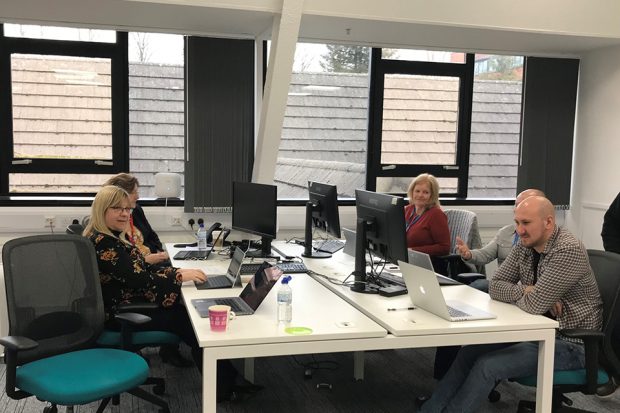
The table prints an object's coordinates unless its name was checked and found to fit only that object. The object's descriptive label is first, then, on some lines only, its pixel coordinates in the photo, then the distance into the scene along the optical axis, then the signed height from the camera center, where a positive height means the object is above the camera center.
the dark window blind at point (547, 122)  5.79 +0.26
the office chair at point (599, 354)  2.71 -0.89
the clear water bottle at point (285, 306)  2.60 -0.68
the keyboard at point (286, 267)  3.65 -0.74
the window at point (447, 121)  5.70 +0.23
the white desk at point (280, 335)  2.33 -0.74
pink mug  2.42 -0.68
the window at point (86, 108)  4.96 +0.23
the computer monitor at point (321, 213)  4.04 -0.46
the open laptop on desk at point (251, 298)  2.71 -0.70
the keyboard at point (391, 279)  3.34 -0.73
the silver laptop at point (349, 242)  3.97 -0.63
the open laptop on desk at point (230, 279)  3.21 -0.73
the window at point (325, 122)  5.53 +0.19
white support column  4.31 +0.39
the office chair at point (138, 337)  3.08 -1.01
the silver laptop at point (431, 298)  2.64 -0.66
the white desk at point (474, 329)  2.52 -0.74
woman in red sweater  4.42 -0.55
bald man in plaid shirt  2.71 -0.70
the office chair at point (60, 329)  2.51 -0.85
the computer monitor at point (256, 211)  4.01 -0.47
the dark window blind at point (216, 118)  5.05 +0.18
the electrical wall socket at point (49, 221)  4.86 -0.66
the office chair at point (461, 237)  4.47 -0.67
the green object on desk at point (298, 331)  2.42 -0.73
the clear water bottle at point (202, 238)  4.38 -0.69
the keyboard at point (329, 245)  4.38 -0.73
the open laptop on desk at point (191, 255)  4.06 -0.76
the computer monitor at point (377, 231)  3.05 -0.44
